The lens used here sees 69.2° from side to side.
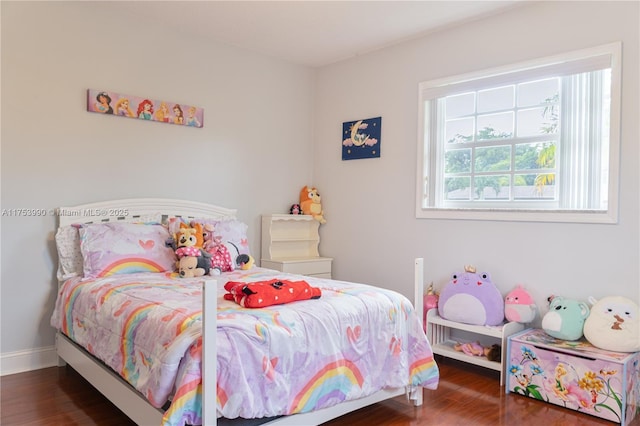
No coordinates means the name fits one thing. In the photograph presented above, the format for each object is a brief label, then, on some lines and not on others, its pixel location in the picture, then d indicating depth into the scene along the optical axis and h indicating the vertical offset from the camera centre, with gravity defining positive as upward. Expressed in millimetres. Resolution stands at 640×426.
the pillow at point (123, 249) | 2934 -292
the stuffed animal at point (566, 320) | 2723 -642
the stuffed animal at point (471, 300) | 3090 -616
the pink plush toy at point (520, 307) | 3004 -627
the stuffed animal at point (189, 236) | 3189 -209
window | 2859 +487
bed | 1762 -602
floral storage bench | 2414 -906
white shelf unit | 2947 -917
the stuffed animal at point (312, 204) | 4473 +39
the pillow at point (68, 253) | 3020 -319
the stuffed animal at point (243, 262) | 3410 -407
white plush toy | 2521 -627
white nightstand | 4156 -362
